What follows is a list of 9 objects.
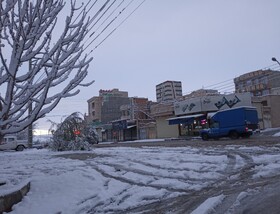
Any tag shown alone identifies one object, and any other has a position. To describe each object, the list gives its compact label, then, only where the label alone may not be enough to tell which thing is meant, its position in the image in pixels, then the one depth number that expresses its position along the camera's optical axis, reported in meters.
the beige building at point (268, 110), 31.88
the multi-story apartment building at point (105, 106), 68.23
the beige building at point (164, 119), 35.63
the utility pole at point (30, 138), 20.69
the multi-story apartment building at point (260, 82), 52.11
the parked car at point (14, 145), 26.91
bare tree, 3.90
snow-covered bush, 16.00
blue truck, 20.37
